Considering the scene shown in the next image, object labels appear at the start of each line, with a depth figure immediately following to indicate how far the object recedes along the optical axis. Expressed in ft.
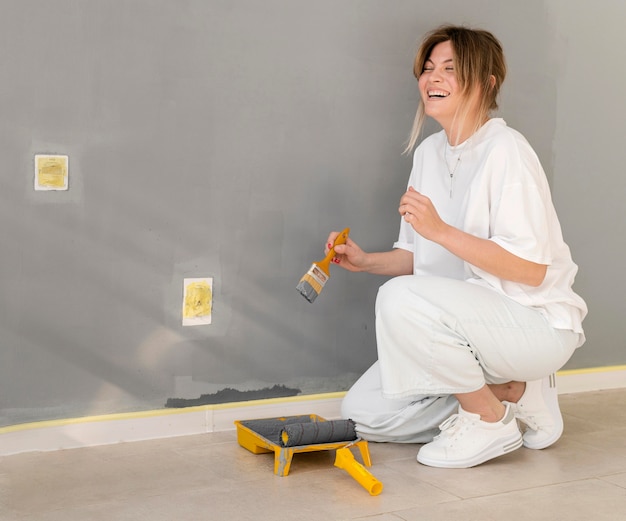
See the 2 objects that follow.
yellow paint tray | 6.07
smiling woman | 6.28
